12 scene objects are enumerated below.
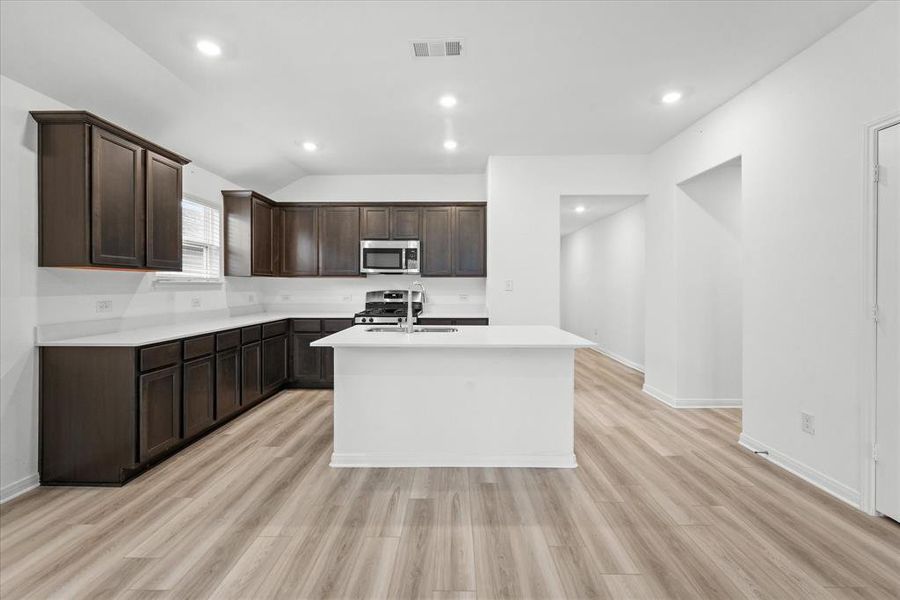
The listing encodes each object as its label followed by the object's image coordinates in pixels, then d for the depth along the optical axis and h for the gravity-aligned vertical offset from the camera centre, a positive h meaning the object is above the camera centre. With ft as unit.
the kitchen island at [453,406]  9.48 -2.53
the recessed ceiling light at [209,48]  8.64 +5.41
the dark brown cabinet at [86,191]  8.39 +2.29
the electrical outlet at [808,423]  8.79 -2.75
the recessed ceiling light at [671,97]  11.03 +5.51
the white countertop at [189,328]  8.80 -0.86
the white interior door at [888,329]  7.18 -0.57
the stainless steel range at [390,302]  17.67 -0.20
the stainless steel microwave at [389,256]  17.39 +1.78
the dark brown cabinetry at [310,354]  16.69 -2.31
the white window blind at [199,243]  13.78 +1.96
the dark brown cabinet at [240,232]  15.58 +2.52
